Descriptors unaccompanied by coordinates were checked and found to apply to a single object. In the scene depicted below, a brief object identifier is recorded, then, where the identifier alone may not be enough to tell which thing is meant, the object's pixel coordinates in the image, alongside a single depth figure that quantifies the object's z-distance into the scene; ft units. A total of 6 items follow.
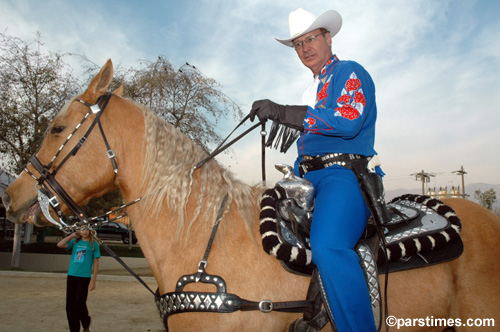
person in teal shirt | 17.60
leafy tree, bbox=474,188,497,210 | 146.30
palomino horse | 7.07
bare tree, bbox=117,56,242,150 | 47.47
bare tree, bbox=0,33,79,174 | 44.01
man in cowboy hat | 6.65
